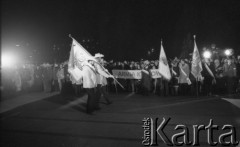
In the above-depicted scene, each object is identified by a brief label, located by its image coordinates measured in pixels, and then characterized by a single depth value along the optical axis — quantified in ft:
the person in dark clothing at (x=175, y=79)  52.70
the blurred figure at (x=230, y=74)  51.90
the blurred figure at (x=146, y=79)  53.24
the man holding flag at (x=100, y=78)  37.81
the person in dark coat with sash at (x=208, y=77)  51.65
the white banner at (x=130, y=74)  54.39
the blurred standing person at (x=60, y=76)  60.03
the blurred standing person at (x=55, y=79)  62.64
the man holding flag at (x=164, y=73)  51.68
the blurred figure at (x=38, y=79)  66.83
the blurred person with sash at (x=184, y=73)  51.55
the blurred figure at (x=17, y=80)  61.17
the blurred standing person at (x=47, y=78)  63.77
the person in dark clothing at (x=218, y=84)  53.75
